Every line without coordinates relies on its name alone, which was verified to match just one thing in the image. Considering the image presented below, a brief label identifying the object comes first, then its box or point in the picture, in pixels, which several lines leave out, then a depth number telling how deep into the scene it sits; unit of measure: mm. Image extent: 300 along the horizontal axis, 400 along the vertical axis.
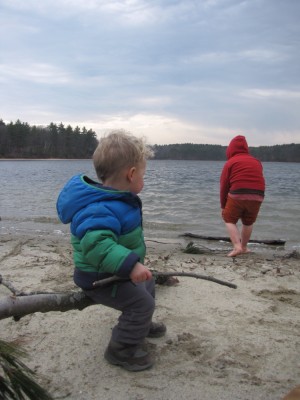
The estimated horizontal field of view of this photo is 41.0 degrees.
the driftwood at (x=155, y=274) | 2157
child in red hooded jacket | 6051
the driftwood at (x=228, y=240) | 7395
